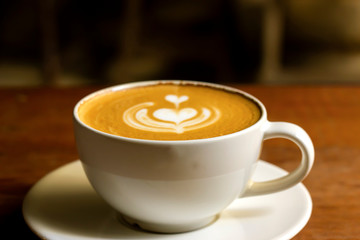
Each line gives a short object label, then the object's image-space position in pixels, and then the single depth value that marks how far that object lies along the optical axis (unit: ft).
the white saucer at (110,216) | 1.51
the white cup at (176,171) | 1.45
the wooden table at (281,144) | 1.64
